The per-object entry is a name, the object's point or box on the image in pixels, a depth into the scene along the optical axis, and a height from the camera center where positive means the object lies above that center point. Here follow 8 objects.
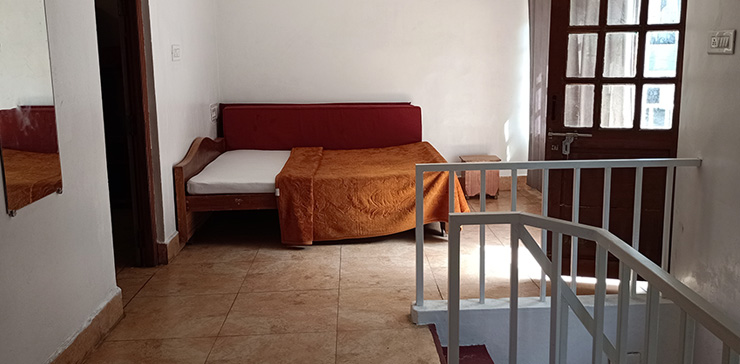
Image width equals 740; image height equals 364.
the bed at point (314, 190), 4.62 -0.79
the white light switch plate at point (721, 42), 2.97 +0.13
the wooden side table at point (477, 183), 6.00 -0.98
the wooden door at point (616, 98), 3.78 -0.16
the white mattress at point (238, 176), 4.64 -0.71
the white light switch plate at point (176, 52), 4.63 +0.16
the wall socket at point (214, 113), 5.91 -0.34
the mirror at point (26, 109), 2.38 -0.12
